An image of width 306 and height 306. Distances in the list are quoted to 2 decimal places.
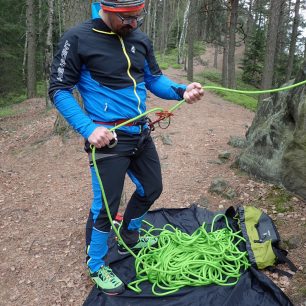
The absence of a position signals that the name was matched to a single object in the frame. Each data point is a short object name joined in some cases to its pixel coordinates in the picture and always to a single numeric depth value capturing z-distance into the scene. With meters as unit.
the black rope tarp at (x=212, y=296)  2.65
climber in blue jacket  2.37
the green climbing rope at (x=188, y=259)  2.84
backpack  3.00
